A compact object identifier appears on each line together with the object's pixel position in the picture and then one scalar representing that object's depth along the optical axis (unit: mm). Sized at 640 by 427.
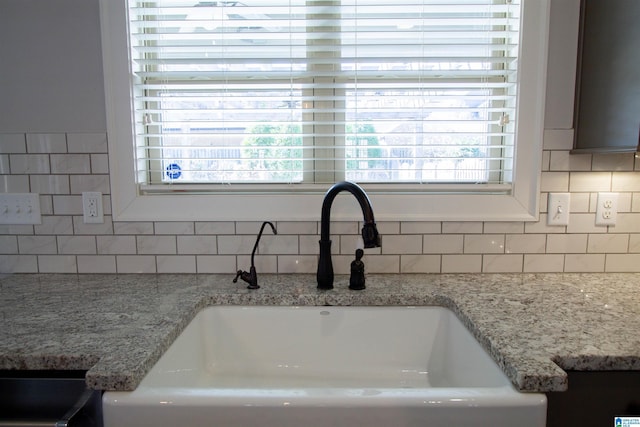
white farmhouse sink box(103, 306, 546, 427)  980
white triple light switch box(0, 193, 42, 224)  1396
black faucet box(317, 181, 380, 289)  1037
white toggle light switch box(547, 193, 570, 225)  1367
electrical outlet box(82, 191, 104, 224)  1393
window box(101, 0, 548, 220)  1352
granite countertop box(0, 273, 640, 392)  791
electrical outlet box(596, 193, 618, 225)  1359
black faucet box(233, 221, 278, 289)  1245
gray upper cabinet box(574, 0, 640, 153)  1090
